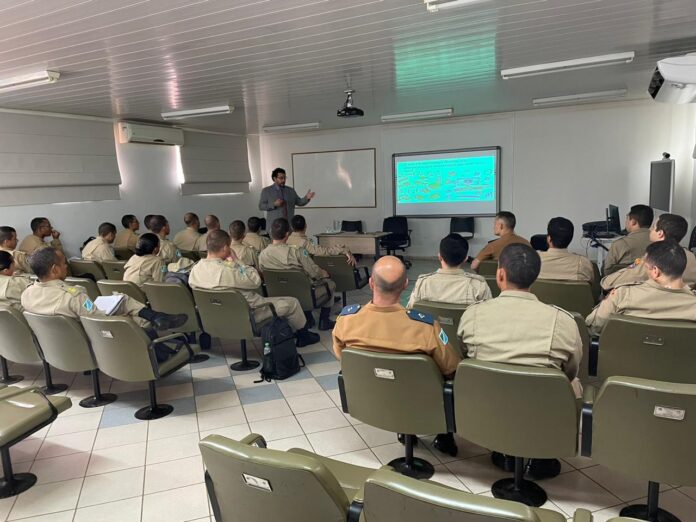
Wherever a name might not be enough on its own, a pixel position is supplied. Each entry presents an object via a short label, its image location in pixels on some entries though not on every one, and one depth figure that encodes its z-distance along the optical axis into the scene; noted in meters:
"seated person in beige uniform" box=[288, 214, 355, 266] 5.55
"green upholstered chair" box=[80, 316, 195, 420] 3.00
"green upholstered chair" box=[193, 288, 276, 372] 3.80
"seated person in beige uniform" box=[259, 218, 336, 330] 4.92
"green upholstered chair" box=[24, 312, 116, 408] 3.19
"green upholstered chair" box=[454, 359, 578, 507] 1.87
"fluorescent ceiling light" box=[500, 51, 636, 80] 4.44
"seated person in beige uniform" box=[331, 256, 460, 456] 2.18
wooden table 7.91
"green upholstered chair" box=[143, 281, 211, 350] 4.13
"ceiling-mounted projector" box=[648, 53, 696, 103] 3.98
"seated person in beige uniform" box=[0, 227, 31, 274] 5.00
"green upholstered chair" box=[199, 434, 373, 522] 1.31
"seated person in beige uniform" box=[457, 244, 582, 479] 2.04
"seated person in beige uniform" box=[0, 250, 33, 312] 3.85
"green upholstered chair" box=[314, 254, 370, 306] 5.44
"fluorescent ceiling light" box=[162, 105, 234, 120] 6.51
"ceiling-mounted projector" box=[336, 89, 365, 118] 5.41
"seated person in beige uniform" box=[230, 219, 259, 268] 5.28
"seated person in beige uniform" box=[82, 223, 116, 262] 5.72
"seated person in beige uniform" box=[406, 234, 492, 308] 3.15
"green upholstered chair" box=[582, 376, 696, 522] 1.68
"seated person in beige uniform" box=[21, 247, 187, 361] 3.22
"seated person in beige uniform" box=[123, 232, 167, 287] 4.40
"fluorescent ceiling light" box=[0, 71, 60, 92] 4.49
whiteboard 9.97
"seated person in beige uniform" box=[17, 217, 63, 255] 6.02
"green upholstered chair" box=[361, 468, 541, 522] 1.06
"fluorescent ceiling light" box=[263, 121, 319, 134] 8.48
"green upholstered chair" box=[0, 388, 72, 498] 2.37
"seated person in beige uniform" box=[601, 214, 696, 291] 3.30
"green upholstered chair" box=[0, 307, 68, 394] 3.46
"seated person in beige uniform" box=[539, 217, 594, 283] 3.75
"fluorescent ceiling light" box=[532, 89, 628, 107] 6.64
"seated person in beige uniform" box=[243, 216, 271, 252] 6.18
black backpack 3.89
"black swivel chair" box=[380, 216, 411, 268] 9.06
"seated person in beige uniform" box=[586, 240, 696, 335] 2.43
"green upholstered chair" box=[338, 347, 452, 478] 2.10
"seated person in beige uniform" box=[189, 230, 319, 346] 3.97
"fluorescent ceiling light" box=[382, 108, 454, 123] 7.68
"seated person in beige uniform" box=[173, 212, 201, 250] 6.96
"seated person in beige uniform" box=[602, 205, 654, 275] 4.34
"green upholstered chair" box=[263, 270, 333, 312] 4.72
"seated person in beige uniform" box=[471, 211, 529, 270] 4.65
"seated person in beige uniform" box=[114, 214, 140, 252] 6.92
